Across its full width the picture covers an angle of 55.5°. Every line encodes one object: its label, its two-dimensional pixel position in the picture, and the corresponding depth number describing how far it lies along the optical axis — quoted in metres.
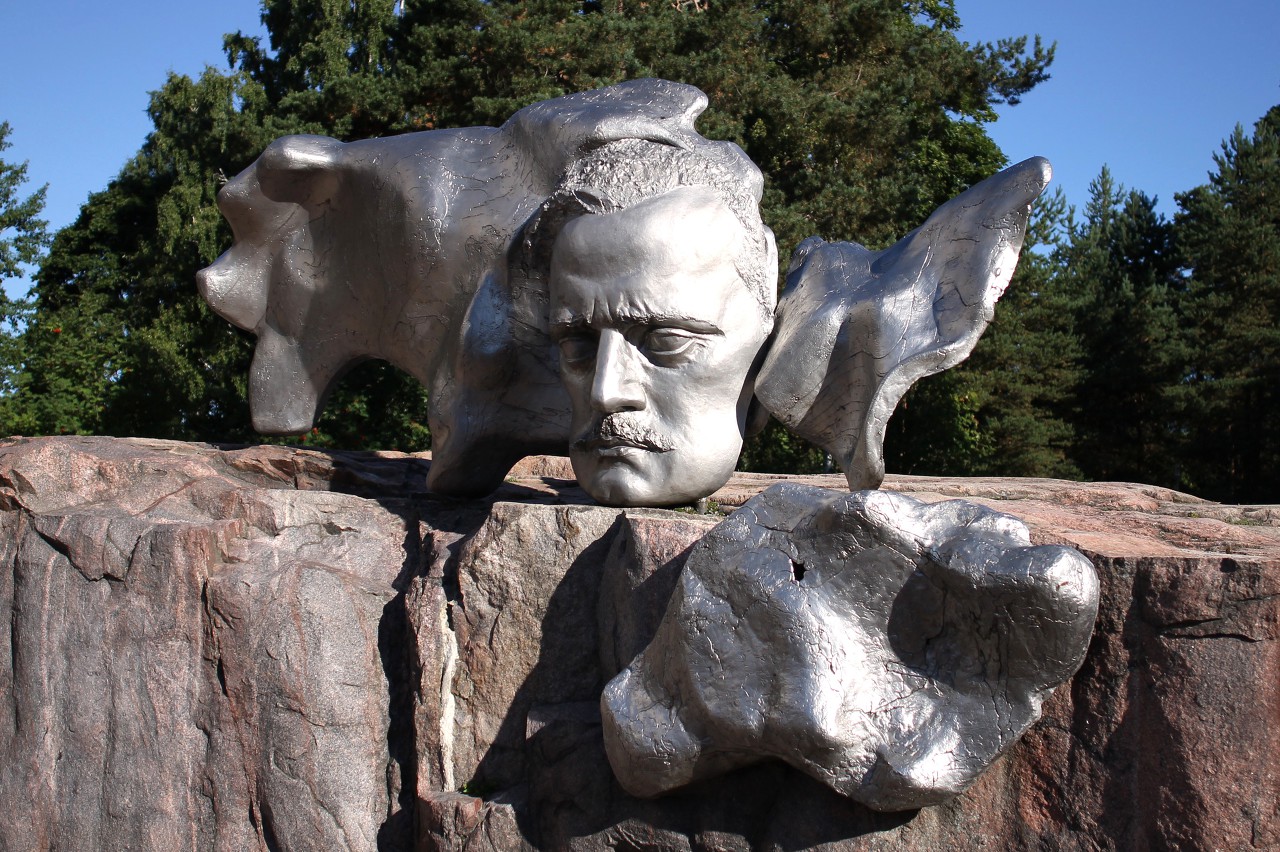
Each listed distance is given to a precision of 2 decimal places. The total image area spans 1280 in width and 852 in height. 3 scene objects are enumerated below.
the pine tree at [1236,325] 12.01
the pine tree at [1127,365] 12.71
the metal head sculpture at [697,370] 2.20
